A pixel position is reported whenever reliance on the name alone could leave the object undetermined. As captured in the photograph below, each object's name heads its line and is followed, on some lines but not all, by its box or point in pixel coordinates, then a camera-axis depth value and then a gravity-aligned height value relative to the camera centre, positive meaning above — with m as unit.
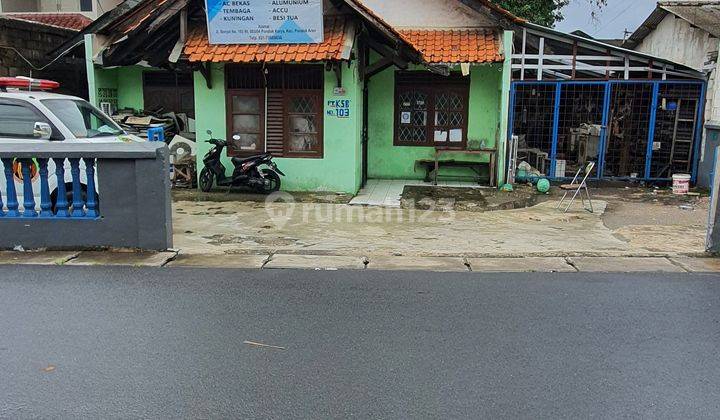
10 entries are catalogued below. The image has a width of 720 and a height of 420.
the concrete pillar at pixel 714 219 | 6.64 -1.09
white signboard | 10.53 +1.76
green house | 10.99 +0.69
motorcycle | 11.02 -1.08
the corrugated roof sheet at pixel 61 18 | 19.03 +3.24
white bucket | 12.17 -1.27
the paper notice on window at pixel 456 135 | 13.03 -0.34
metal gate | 12.88 -0.09
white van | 7.16 -0.12
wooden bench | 12.54 -0.99
